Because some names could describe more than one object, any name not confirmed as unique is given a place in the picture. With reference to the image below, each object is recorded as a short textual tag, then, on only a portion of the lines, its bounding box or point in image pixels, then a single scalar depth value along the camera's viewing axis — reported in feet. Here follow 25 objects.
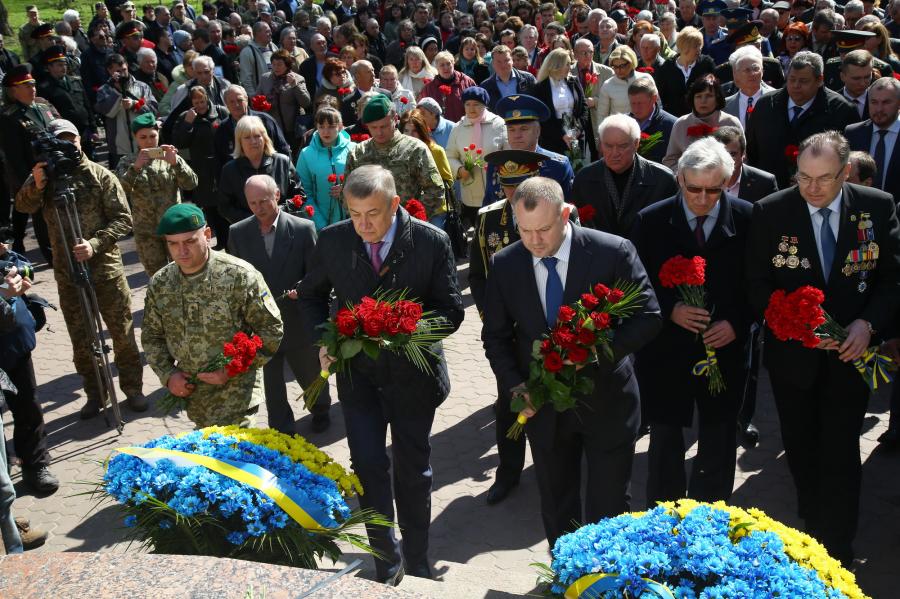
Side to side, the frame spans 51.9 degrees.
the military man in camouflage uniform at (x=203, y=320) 18.19
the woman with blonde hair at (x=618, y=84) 35.88
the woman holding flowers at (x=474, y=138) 31.83
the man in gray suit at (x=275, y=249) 22.91
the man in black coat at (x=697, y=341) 18.02
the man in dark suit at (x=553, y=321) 15.40
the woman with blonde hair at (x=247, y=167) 27.99
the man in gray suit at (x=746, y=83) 29.19
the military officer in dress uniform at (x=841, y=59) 32.07
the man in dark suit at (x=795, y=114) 26.66
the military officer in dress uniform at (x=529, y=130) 22.45
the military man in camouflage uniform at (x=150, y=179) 28.45
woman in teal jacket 29.17
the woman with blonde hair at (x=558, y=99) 36.73
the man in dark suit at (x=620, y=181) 20.88
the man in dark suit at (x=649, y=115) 27.25
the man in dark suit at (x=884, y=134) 24.44
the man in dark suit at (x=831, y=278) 16.76
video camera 24.29
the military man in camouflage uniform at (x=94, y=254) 24.99
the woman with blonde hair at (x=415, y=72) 44.16
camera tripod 24.32
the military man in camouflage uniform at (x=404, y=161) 26.84
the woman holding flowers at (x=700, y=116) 25.38
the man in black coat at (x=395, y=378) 16.81
